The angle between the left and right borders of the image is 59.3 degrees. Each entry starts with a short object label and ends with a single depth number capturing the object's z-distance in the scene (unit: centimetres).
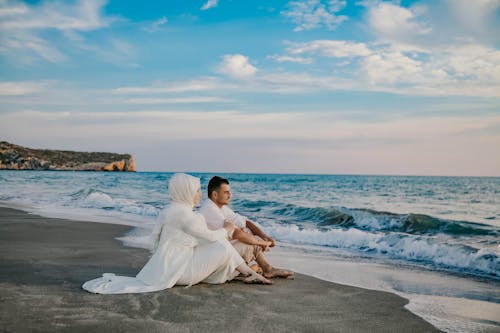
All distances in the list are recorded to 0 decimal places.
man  599
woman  525
